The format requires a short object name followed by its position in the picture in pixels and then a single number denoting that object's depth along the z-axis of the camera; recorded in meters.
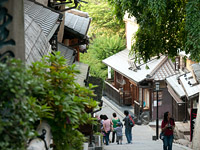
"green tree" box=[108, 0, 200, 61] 13.59
